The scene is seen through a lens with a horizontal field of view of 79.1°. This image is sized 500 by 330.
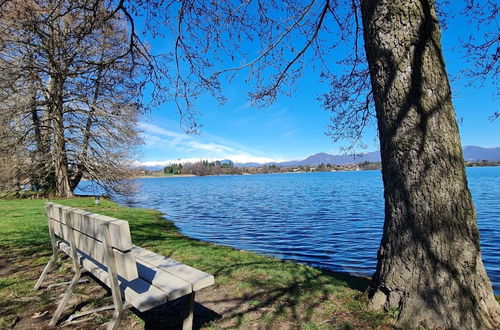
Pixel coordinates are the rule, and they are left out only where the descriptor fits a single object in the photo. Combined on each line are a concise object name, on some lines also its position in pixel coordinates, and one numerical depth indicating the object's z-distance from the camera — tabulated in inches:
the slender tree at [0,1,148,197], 706.8
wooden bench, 98.9
